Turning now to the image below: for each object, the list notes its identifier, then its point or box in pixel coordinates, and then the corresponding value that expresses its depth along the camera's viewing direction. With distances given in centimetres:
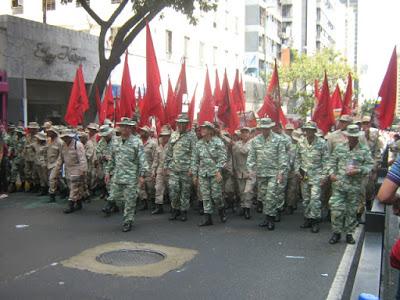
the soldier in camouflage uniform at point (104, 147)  1062
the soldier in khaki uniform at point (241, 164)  1068
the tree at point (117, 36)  1722
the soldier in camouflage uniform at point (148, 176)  1098
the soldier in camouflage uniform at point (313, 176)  866
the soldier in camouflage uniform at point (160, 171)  1048
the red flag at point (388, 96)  1016
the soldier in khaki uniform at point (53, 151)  1162
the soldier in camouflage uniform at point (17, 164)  1331
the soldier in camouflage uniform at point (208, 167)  927
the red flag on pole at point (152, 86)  1002
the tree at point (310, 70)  4500
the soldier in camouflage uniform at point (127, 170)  876
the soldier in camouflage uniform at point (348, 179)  775
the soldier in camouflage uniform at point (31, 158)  1291
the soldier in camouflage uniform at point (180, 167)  974
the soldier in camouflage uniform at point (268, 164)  895
